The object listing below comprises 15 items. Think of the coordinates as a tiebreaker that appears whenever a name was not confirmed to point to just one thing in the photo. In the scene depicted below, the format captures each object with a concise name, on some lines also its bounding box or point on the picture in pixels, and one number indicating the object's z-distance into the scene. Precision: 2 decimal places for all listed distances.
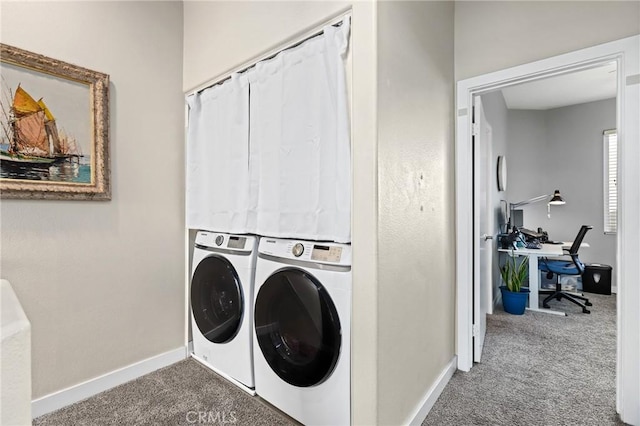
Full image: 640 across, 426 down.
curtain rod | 1.48
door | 2.26
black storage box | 4.20
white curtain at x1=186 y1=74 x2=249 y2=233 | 1.96
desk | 3.51
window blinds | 4.49
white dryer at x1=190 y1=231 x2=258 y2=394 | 1.88
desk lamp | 4.28
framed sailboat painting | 1.66
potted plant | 3.44
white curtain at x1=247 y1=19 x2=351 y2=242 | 1.45
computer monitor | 4.31
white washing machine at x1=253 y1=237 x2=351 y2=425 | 1.43
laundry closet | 1.46
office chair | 3.61
